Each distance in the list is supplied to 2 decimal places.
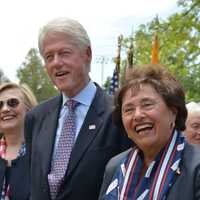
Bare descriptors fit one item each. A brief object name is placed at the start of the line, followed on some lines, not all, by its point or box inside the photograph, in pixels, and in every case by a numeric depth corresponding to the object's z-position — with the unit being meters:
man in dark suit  3.85
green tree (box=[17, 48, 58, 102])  69.00
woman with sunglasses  4.89
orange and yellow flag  11.65
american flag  11.26
